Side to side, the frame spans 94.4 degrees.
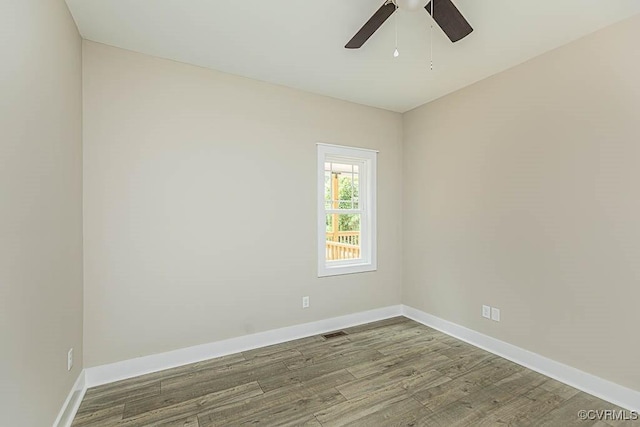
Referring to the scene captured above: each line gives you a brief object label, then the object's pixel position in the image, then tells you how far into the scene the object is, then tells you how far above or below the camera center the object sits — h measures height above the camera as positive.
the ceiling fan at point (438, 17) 1.66 +1.16
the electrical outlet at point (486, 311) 3.03 -1.02
